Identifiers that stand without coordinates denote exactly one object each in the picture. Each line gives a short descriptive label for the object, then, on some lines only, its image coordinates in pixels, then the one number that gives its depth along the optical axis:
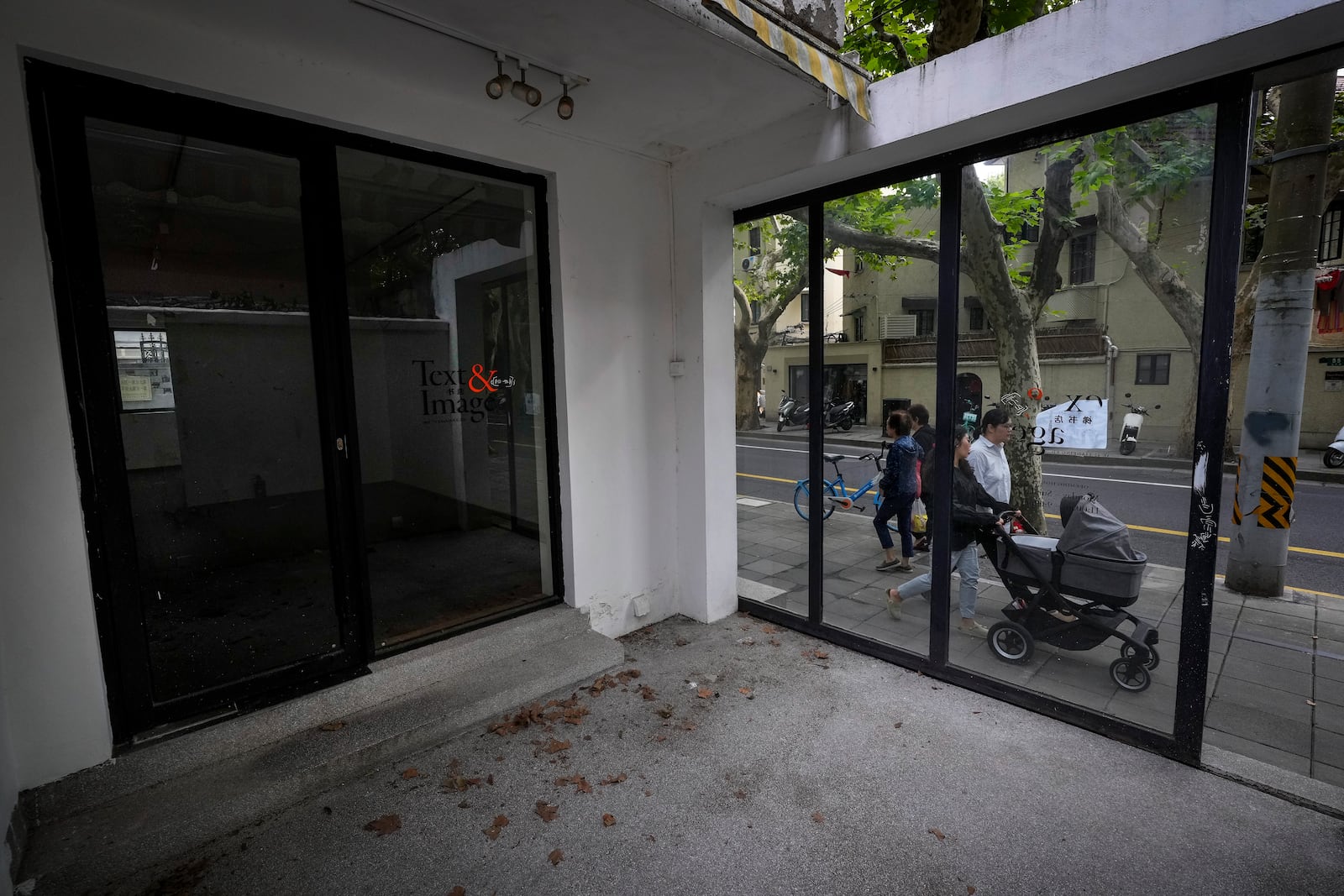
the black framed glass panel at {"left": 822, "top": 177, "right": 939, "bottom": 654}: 3.76
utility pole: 4.30
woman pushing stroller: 3.55
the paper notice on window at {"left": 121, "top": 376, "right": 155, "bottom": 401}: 2.90
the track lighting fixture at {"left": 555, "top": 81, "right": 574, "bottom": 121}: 3.12
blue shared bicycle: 5.03
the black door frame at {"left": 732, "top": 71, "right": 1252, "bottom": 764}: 2.52
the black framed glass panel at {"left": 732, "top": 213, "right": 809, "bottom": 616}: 4.82
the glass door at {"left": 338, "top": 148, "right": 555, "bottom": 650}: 3.95
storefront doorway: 2.65
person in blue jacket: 4.27
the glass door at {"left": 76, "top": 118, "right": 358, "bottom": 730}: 2.82
